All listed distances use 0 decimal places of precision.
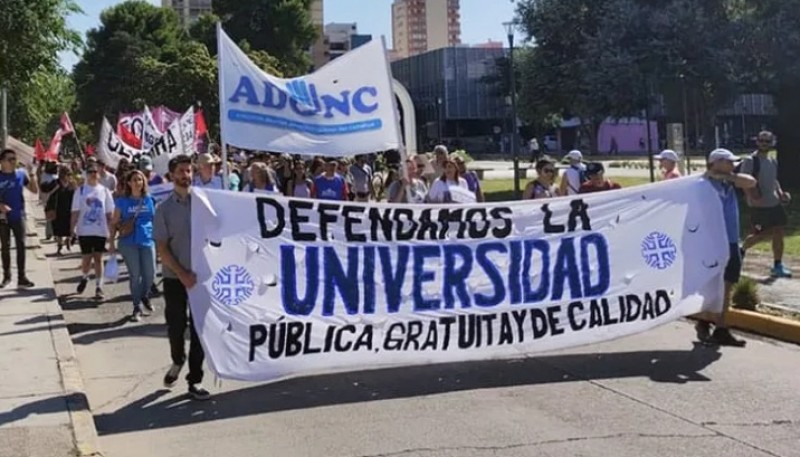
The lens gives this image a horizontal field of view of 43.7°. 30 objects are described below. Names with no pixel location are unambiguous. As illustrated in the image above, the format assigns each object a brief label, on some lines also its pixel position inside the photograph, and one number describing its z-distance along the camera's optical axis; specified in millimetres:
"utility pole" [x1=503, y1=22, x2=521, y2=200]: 28328
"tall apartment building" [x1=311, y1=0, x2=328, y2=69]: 126238
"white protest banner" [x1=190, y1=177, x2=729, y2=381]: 7414
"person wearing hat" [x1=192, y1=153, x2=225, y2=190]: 9758
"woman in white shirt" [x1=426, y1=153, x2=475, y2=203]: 11633
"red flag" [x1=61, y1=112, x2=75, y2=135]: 26828
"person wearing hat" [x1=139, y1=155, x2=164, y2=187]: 13641
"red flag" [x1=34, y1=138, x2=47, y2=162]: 26609
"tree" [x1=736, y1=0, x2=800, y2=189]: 23734
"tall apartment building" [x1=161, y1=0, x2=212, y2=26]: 147750
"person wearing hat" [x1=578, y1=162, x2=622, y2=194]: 10477
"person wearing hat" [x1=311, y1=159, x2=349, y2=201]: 14352
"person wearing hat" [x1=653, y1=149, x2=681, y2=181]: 10859
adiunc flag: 9125
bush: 10109
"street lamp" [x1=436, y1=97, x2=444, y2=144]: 88900
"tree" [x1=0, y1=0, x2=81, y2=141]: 17719
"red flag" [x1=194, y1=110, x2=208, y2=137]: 24100
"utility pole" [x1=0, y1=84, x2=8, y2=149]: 31255
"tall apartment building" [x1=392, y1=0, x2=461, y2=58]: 176500
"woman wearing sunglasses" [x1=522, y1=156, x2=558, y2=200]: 11055
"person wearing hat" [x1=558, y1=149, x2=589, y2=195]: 12422
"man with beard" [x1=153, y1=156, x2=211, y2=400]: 7402
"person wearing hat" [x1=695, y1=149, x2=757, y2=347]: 8859
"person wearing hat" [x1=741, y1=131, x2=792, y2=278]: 12234
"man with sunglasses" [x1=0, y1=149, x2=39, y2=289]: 12852
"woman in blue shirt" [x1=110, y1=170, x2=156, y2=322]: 10936
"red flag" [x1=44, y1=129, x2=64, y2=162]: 23348
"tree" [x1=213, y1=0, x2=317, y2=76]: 68688
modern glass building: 94062
